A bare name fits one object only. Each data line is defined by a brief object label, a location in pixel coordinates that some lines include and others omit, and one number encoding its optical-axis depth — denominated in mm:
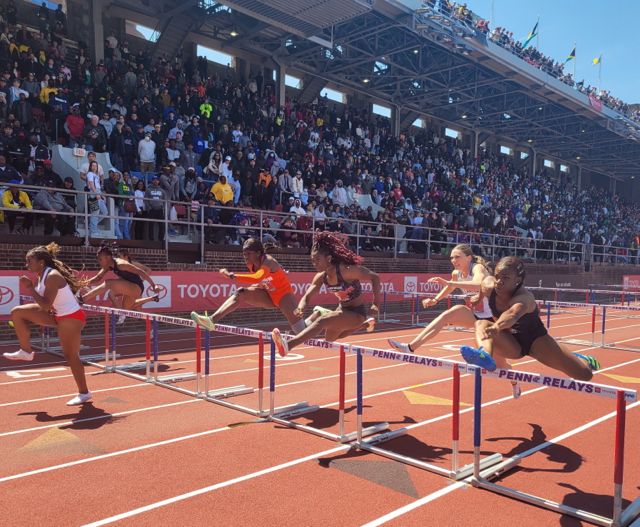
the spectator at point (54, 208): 12492
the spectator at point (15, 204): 12031
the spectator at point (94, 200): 13469
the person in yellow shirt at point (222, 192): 16516
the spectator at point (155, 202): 14508
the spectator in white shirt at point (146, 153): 16219
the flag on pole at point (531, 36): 35250
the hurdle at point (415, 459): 5156
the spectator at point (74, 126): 15445
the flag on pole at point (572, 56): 40025
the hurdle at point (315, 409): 6074
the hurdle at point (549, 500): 4098
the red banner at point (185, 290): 11906
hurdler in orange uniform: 7902
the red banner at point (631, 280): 34969
